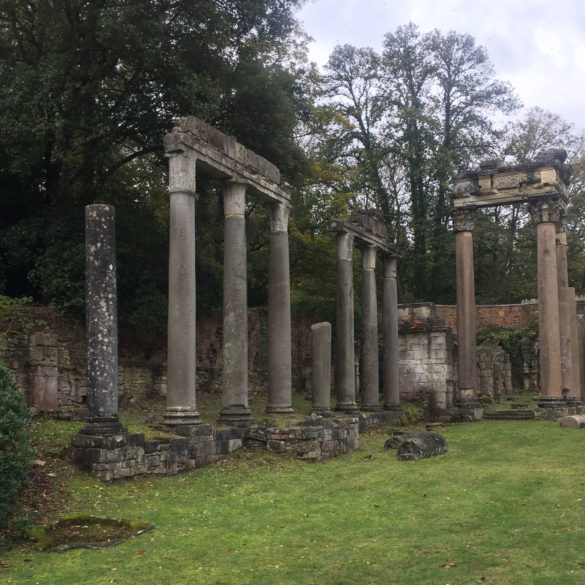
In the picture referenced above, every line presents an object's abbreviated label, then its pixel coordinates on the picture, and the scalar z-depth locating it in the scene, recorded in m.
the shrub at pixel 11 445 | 8.98
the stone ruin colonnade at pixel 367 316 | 23.30
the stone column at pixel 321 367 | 19.67
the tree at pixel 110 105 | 21.22
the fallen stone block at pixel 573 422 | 20.66
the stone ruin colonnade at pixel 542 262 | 24.89
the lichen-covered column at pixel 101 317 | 12.66
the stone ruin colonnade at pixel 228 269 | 15.01
